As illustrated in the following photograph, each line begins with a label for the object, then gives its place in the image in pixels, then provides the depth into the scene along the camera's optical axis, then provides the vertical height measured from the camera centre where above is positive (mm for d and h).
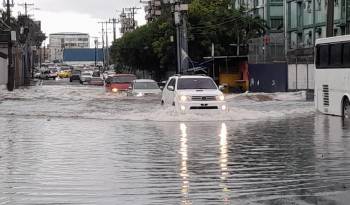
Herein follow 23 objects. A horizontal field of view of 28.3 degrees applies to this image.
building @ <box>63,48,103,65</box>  165875 +3217
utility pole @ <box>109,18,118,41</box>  162650 +11111
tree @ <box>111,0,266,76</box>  63844 +3469
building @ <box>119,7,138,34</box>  148875 +11965
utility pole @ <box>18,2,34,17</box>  124150 +11137
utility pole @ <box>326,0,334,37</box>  38500 +2873
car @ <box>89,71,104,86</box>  77875 -1338
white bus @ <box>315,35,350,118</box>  23172 -282
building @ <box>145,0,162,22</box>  132625 +13007
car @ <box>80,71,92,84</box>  82425 -1049
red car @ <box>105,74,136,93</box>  47406 -905
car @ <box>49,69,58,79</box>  117938 -797
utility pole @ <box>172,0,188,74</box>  46312 +2321
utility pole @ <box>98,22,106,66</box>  171288 +5411
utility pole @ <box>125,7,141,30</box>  145750 +12278
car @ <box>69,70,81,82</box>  98625 -1026
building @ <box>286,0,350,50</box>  59219 +4444
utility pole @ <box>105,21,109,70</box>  167512 +3314
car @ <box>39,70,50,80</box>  115062 -919
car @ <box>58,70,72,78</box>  128250 -860
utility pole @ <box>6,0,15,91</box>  55869 -103
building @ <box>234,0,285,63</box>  56250 +3876
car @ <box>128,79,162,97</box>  40281 -1140
